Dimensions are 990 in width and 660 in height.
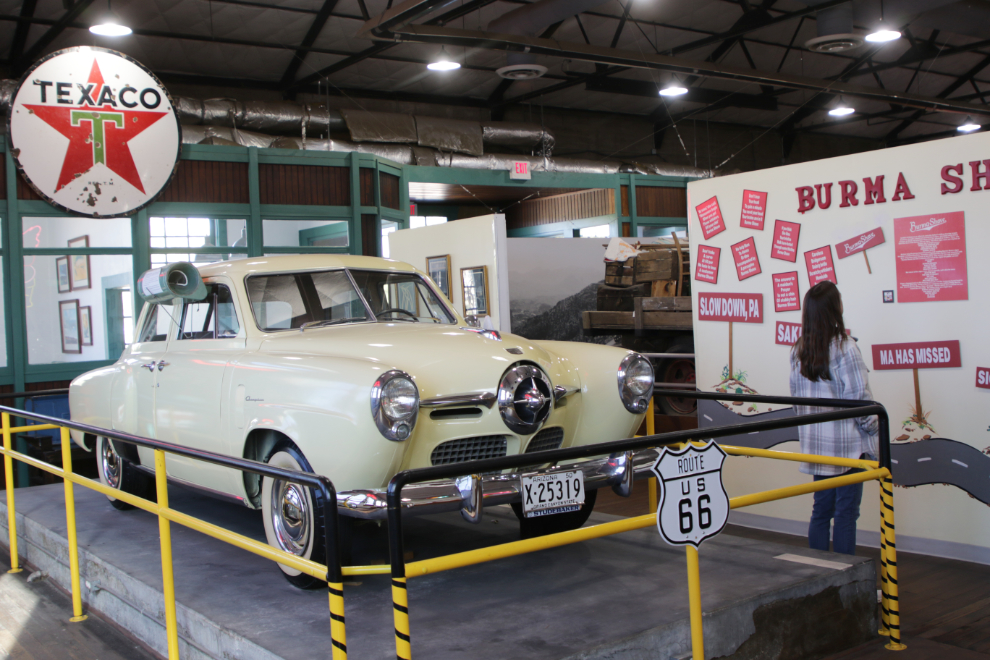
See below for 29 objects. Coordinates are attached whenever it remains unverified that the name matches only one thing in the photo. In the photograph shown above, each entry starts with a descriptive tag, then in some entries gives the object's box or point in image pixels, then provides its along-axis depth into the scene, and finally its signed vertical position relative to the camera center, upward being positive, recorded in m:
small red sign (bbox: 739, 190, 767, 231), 6.33 +0.74
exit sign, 15.48 +2.72
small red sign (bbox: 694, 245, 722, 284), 6.68 +0.36
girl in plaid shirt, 4.51 -0.50
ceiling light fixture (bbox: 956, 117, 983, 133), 21.52 +4.45
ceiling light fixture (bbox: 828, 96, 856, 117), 18.56 +4.30
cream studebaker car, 3.65 -0.33
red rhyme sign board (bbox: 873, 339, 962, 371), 5.38 -0.36
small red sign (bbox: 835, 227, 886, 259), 5.69 +0.41
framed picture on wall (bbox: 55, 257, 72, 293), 10.03 +0.76
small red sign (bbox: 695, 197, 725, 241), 6.63 +0.73
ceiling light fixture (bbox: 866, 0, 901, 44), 12.10 +3.87
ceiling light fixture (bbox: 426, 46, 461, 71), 13.34 +4.08
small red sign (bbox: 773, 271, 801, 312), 6.15 +0.10
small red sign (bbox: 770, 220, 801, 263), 6.14 +0.49
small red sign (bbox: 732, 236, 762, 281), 6.39 +0.38
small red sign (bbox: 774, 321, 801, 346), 6.16 -0.20
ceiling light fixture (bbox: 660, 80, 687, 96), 15.64 +4.13
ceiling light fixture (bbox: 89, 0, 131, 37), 10.42 +3.83
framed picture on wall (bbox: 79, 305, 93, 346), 10.22 +0.14
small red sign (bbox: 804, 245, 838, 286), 5.95 +0.29
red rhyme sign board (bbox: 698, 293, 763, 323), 6.39 +0.01
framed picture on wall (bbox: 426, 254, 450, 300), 9.60 +0.60
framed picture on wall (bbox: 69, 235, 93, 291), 10.08 +0.84
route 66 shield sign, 3.12 -0.70
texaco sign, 9.18 +2.30
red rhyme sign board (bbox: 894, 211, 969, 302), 5.32 +0.28
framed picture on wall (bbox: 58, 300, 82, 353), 10.08 +0.16
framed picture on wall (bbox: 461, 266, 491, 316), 8.97 +0.33
